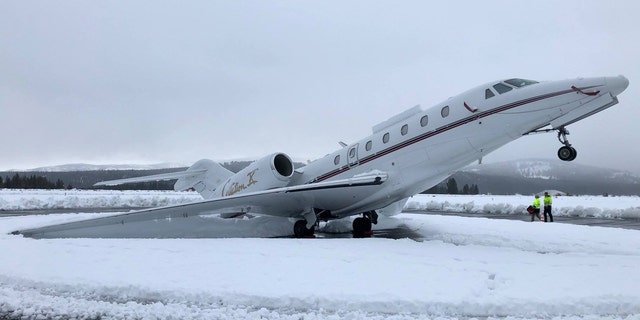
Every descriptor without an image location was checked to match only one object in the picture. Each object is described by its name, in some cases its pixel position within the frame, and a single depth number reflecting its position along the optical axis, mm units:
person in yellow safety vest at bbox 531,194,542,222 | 21388
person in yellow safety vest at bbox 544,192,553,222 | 20469
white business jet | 10195
